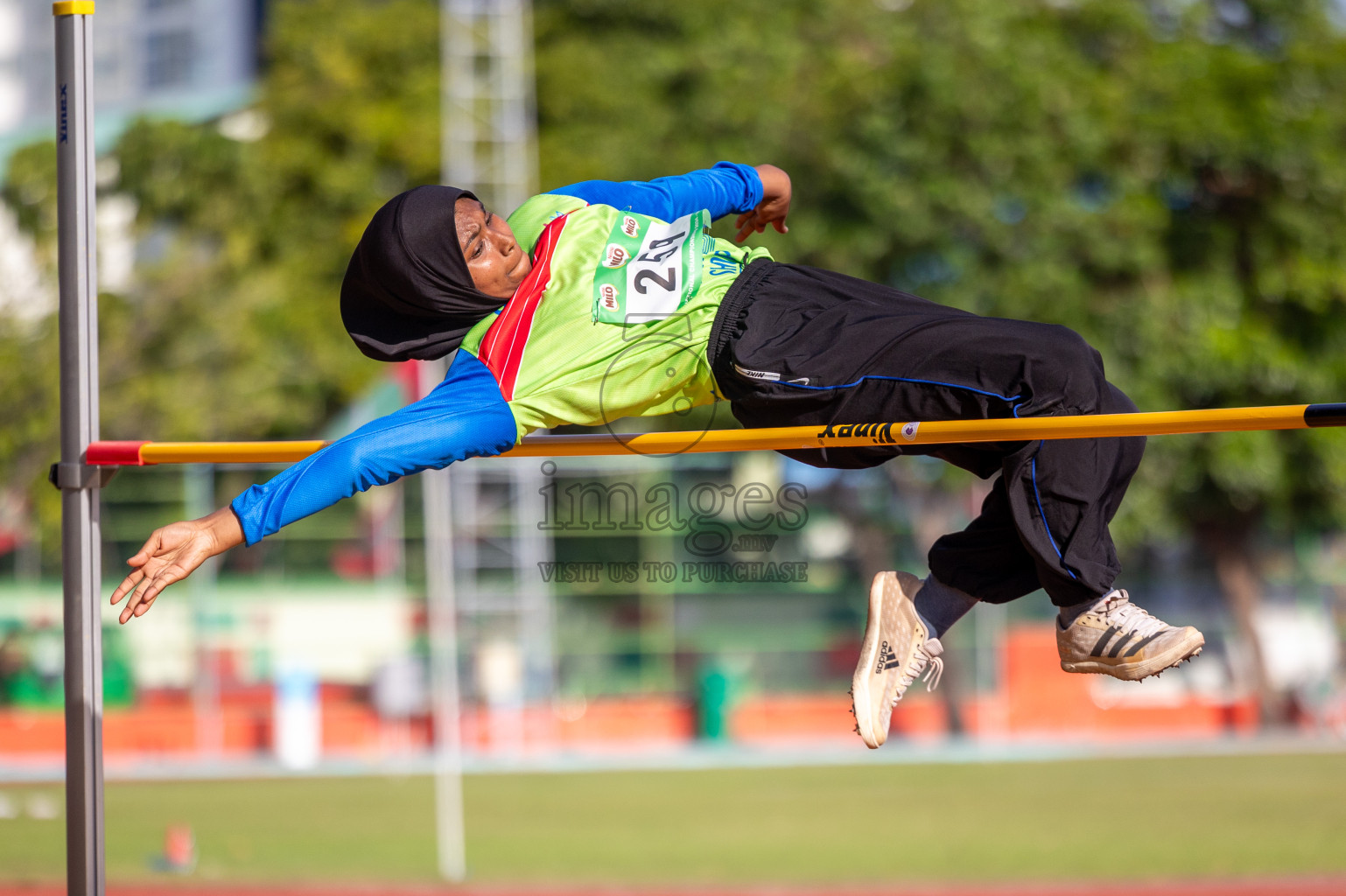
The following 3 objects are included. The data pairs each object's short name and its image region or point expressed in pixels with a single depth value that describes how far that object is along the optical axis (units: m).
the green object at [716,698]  37.62
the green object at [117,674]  35.84
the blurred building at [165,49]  60.95
